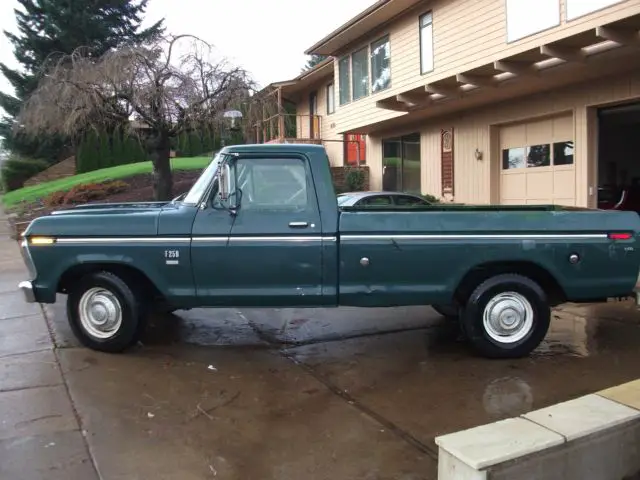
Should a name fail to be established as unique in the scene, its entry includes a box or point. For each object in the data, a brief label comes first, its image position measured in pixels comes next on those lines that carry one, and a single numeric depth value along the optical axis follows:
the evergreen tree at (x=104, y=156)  33.66
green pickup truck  5.50
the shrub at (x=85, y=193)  20.12
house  10.27
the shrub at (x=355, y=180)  20.41
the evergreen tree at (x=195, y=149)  35.38
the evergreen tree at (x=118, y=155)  34.07
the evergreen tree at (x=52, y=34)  35.44
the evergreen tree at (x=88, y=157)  33.09
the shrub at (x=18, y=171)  34.66
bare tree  15.53
